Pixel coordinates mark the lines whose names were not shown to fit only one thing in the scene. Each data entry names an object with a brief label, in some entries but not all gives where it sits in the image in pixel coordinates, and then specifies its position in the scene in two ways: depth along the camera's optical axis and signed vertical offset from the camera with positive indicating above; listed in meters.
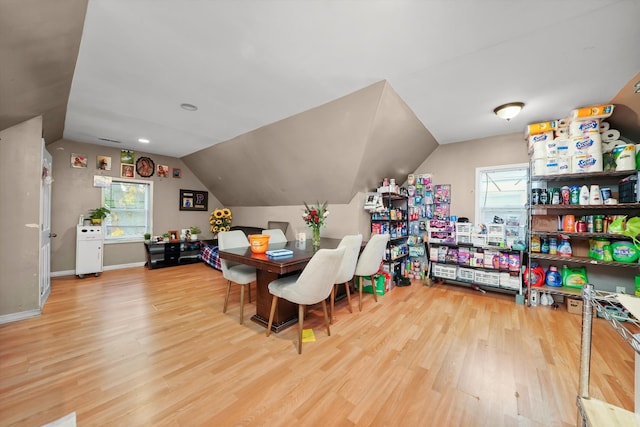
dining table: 2.34 -0.79
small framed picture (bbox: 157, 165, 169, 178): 5.64 +0.85
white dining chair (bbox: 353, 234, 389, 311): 3.13 -0.60
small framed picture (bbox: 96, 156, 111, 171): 4.88 +0.87
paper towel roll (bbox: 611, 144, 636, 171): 2.76 +0.70
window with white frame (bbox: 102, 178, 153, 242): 5.11 -0.07
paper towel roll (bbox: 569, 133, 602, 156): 2.88 +0.89
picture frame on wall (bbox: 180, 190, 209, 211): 6.05 +0.18
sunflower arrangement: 6.21 -0.31
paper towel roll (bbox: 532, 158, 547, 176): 3.18 +0.66
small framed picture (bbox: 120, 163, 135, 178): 5.16 +0.77
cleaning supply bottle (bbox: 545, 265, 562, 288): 3.35 -0.86
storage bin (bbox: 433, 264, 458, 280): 4.02 -0.98
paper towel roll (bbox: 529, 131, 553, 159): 3.19 +0.97
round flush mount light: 2.84 +1.26
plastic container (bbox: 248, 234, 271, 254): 2.63 -0.37
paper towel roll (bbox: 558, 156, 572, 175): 3.04 +0.66
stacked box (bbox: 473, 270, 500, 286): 3.63 -0.97
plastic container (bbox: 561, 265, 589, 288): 3.22 -0.81
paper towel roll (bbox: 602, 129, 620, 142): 2.91 +1.01
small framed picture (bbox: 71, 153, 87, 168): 4.63 +0.86
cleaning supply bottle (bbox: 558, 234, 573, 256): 3.27 -0.43
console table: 5.11 -1.02
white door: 3.03 -0.34
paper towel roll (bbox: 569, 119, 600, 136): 2.87 +1.10
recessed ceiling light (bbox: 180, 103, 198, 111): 3.10 +1.31
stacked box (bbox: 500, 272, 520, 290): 3.45 -0.96
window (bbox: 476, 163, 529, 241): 3.83 +0.31
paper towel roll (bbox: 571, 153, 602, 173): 2.88 +0.66
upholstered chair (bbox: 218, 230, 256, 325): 2.73 -0.72
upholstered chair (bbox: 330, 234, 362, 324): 2.82 -0.57
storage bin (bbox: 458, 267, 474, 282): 3.87 -0.98
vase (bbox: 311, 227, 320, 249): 3.26 -0.35
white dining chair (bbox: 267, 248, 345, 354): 2.08 -0.66
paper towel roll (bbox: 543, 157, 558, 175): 3.11 +0.65
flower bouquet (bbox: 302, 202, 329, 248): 3.20 -0.13
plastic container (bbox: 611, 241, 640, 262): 2.83 -0.40
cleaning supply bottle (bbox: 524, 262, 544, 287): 3.41 -0.86
